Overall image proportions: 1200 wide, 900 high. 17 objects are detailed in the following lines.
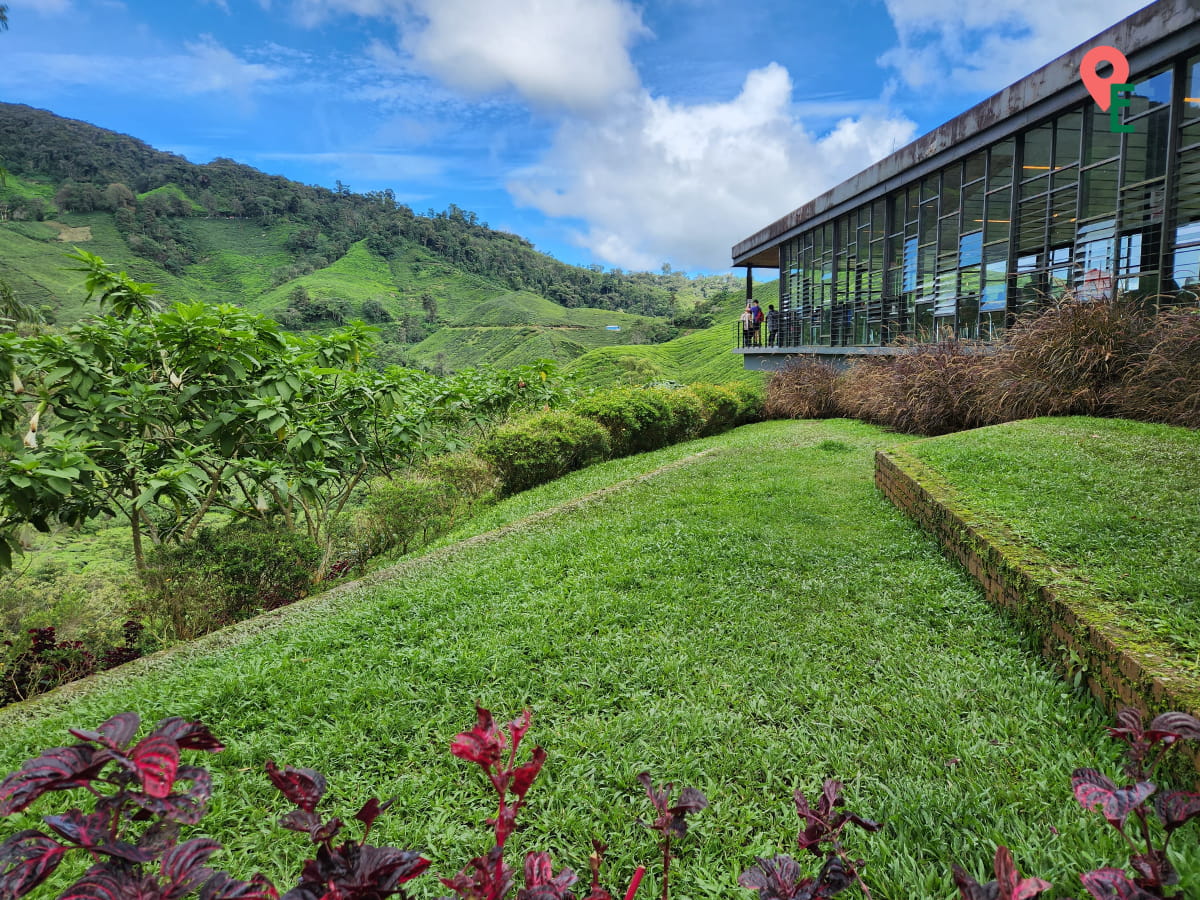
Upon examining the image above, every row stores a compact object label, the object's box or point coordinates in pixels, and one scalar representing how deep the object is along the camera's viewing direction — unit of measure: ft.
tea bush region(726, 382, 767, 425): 45.32
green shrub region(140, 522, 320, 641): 13.82
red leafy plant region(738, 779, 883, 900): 2.83
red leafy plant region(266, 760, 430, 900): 2.44
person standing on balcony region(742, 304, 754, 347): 70.06
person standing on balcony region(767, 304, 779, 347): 70.49
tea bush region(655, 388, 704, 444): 38.49
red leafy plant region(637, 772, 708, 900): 2.97
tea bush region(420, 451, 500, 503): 24.72
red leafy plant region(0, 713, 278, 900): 2.22
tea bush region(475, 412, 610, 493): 26.71
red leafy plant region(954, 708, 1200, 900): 2.43
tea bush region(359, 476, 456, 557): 19.81
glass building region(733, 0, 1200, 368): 25.29
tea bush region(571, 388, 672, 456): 33.33
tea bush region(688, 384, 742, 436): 41.83
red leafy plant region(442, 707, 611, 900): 2.57
